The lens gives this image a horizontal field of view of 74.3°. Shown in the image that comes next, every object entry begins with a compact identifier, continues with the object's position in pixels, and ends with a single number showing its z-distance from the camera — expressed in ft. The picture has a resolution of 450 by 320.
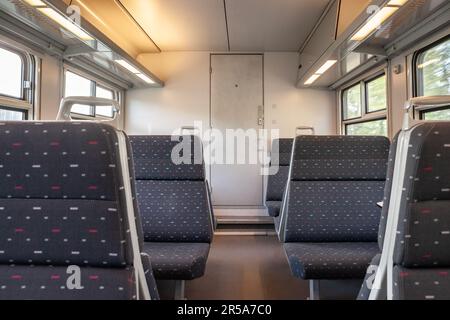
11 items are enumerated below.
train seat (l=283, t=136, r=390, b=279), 6.48
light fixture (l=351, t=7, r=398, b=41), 6.30
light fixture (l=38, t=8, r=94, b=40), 6.33
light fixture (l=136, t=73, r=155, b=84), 11.94
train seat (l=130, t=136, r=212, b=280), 6.58
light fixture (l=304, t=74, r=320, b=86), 11.93
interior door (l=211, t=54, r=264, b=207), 13.99
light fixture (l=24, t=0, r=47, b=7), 5.81
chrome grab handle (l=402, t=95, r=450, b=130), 3.26
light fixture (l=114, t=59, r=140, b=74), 10.07
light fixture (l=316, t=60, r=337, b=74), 9.97
